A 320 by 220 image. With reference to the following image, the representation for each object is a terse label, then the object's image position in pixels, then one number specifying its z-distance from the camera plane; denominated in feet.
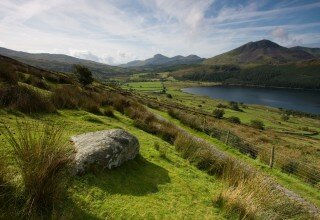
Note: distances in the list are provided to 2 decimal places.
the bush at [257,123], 156.19
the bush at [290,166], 33.77
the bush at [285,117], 239.71
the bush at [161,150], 19.65
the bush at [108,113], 33.01
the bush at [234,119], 157.56
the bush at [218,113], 167.75
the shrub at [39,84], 35.34
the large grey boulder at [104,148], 13.11
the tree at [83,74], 76.72
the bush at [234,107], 260.49
